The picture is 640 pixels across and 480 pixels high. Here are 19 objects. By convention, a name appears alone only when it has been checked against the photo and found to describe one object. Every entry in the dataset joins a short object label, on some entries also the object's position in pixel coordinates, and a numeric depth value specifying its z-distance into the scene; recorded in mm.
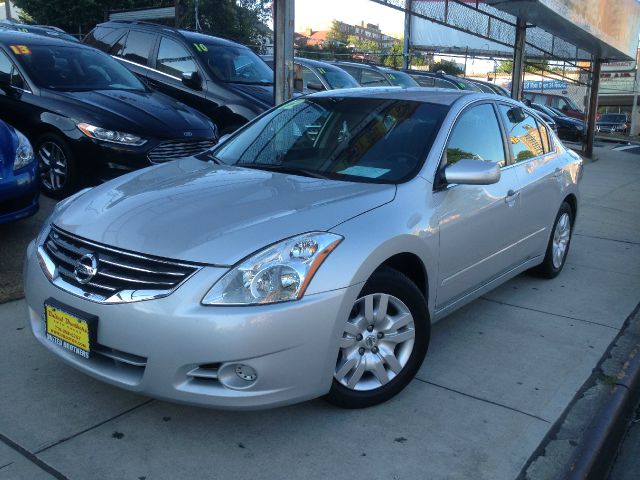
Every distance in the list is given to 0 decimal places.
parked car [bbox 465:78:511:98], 16866
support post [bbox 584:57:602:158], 16875
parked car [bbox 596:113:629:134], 33250
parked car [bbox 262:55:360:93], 11375
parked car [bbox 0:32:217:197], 6281
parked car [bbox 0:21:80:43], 12717
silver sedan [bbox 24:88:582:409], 2750
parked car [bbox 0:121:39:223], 4926
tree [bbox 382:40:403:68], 39025
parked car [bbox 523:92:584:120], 26933
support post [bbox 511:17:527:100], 12521
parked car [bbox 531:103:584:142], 21797
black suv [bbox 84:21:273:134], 8492
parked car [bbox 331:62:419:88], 13328
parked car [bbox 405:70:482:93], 14852
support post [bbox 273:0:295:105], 5965
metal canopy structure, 9391
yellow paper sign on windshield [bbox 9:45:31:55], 6990
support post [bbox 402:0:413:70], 20169
